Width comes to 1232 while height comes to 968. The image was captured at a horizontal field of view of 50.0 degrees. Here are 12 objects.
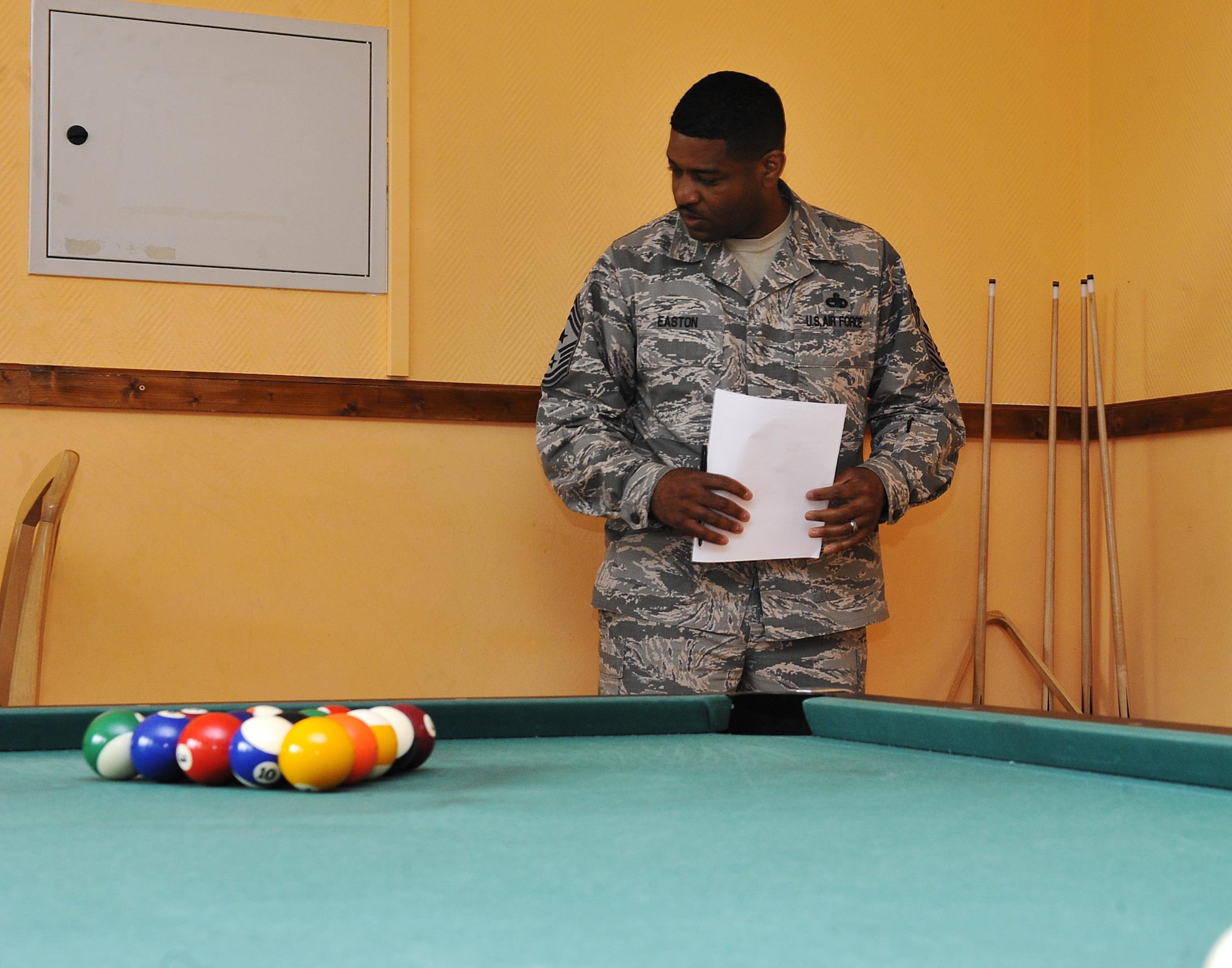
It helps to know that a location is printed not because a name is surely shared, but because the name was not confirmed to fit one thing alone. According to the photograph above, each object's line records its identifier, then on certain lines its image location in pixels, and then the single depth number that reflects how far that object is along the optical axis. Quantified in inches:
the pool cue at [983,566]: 127.2
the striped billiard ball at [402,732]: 50.1
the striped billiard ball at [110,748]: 48.4
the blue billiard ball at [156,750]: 47.7
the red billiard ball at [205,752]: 47.2
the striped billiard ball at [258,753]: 46.2
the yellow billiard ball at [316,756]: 45.1
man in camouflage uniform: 96.6
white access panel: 110.0
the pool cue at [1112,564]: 123.4
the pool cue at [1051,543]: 129.3
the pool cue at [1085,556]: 128.2
